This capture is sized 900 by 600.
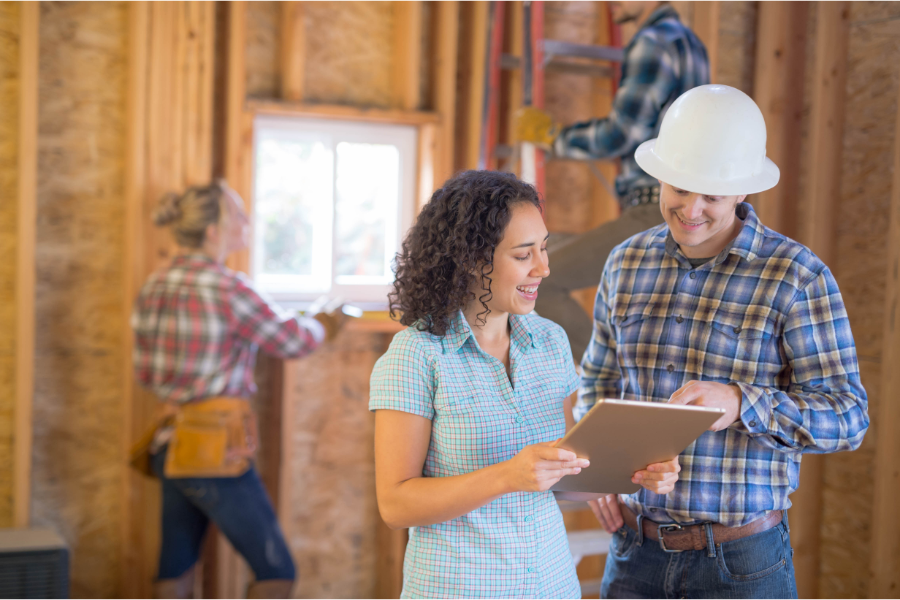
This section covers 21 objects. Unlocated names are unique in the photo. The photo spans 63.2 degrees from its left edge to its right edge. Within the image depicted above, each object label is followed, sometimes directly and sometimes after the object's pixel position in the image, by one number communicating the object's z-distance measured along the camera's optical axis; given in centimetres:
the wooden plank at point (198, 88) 326
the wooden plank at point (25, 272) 299
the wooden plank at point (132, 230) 318
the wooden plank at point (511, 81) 360
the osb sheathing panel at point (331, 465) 363
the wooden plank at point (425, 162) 368
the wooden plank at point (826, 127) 269
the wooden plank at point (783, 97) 289
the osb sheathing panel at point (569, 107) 368
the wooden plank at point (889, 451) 242
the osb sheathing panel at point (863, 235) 253
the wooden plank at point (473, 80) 357
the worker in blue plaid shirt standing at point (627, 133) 212
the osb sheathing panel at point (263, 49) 344
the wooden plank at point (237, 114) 330
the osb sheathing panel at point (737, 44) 308
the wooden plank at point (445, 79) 359
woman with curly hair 133
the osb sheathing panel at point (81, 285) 318
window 366
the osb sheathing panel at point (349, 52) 353
